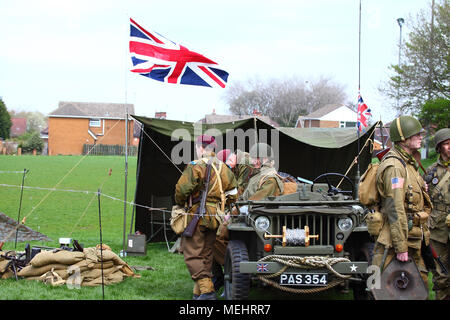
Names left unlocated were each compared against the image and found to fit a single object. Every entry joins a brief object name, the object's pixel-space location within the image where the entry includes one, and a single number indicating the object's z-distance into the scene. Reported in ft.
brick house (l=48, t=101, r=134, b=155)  215.92
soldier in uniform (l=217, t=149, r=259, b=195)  33.06
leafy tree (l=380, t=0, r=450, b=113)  93.09
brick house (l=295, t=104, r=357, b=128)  214.48
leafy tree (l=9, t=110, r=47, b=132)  375.66
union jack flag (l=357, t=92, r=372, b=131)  45.62
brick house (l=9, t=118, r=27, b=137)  358.23
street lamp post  102.55
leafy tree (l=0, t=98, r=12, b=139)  232.73
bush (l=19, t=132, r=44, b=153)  212.23
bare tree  241.96
